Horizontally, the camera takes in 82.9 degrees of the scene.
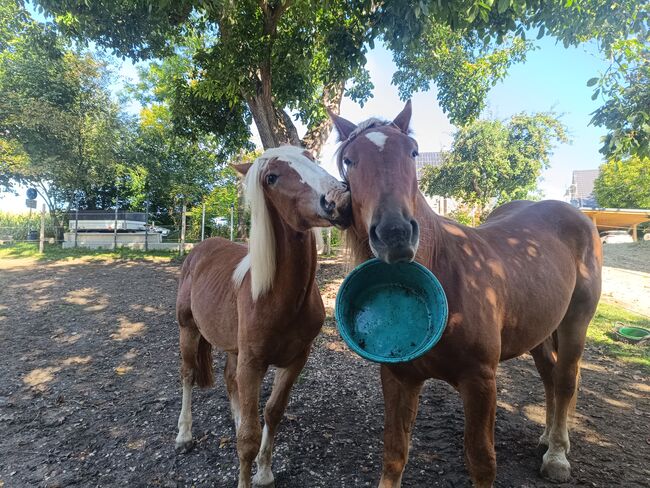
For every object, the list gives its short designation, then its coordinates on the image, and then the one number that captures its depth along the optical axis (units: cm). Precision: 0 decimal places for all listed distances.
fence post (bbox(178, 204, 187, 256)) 1414
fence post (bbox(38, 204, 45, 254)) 1388
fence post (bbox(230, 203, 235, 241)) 1523
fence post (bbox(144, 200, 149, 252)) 1511
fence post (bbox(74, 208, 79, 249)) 1551
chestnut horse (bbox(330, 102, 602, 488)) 167
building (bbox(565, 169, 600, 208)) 3721
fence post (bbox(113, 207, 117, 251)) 1557
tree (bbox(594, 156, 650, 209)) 2102
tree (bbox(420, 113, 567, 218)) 1772
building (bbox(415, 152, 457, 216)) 2033
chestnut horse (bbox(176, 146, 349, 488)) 202
